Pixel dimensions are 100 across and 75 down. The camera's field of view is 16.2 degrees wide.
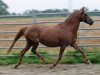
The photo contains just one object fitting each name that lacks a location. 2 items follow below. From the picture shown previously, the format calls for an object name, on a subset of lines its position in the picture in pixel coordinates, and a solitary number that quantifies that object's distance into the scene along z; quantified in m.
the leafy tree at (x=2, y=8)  34.99
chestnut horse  9.59
